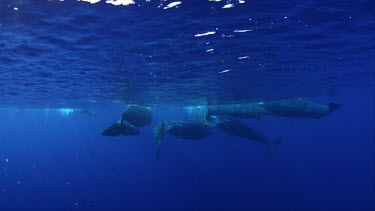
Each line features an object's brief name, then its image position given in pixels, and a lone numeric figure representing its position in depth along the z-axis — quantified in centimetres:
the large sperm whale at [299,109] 1841
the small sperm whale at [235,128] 1866
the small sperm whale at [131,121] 1334
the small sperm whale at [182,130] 1623
